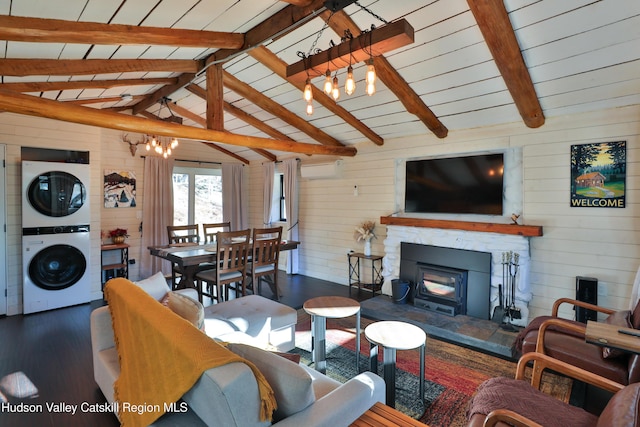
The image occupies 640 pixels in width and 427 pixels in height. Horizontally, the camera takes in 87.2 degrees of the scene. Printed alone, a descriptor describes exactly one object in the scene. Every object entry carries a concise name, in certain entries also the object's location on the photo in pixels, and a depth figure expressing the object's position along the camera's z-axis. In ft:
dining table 12.49
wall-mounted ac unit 17.83
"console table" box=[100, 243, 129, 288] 16.84
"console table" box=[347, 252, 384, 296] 16.38
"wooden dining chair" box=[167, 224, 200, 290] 14.85
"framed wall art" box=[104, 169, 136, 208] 17.92
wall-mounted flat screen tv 12.77
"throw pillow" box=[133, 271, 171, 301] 8.04
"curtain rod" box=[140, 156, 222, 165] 20.40
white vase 16.47
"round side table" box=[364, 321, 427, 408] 7.10
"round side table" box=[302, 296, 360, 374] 8.59
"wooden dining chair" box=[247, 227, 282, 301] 14.08
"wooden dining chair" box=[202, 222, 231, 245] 16.81
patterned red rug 7.44
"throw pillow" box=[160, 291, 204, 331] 6.63
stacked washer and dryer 13.14
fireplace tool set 12.04
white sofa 3.87
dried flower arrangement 16.52
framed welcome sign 10.28
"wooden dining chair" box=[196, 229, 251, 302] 12.92
